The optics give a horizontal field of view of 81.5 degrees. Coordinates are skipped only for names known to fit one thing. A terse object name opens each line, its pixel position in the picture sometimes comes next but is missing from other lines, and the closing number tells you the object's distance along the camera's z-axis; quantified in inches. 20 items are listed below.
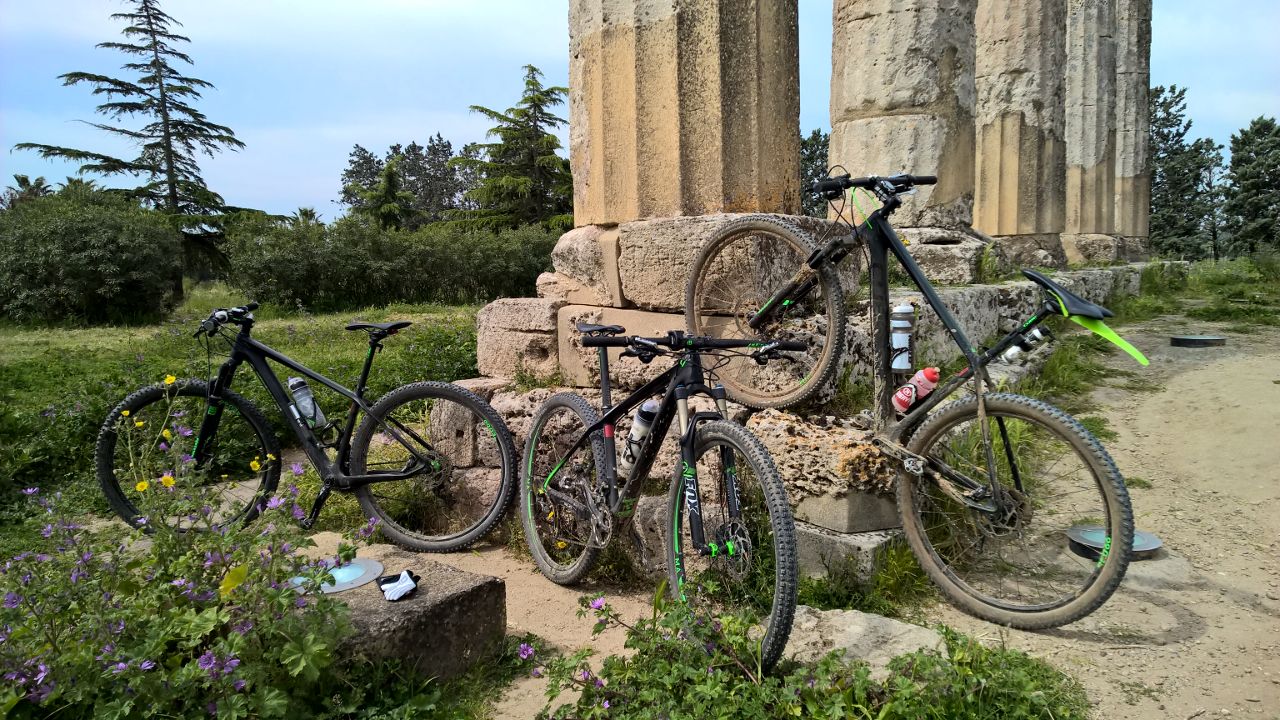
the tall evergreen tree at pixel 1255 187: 914.7
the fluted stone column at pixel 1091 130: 476.1
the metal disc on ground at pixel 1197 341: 289.9
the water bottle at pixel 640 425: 112.7
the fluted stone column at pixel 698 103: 142.7
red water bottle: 109.7
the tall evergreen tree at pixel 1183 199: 1110.4
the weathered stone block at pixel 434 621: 92.7
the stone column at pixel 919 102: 253.0
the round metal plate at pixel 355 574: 109.5
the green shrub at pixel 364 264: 663.8
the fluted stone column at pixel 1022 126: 352.5
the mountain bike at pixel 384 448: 150.3
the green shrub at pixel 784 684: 78.5
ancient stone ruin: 140.6
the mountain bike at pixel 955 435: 97.2
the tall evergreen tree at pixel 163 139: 930.1
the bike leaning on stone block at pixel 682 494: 93.7
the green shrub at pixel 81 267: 561.0
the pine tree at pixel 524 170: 1167.6
